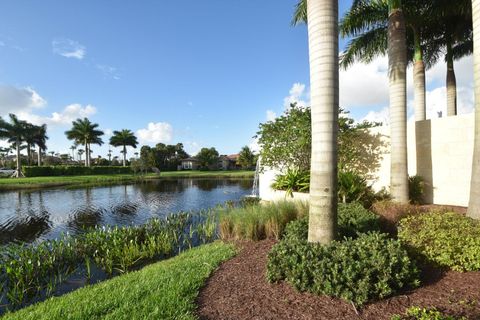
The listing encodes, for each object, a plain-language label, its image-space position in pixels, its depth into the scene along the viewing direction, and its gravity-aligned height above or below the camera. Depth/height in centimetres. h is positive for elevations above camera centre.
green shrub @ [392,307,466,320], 261 -170
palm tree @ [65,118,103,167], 5400 +680
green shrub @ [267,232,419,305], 332 -149
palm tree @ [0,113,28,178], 4364 +643
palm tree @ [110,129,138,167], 6694 +660
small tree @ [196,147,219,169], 6828 +145
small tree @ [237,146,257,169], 5952 +79
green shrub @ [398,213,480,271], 402 -139
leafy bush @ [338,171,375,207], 853 -106
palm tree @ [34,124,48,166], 5287 +581
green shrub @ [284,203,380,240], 505 -137
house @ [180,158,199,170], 7712 -35
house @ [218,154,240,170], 7911 -44
